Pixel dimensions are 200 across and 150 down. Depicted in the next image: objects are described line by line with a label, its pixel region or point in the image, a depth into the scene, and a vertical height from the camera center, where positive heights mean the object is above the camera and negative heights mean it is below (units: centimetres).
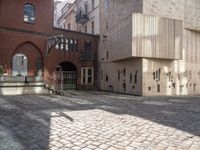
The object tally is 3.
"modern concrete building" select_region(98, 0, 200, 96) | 1229 +255
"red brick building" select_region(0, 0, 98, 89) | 1444 +300
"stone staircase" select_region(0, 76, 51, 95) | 1119 -59
